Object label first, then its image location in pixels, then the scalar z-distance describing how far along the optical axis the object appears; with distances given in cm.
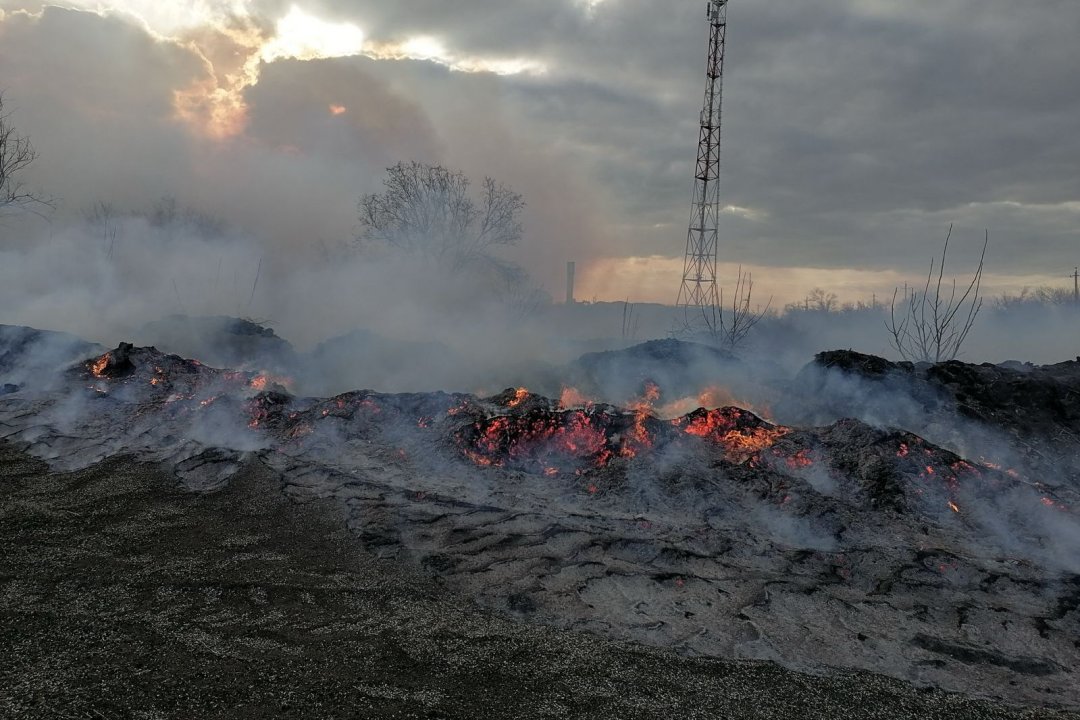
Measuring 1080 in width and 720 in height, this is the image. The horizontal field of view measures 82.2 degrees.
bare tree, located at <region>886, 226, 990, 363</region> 1520
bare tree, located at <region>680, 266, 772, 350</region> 1861
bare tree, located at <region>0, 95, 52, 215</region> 2398
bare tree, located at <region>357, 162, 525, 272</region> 3457
